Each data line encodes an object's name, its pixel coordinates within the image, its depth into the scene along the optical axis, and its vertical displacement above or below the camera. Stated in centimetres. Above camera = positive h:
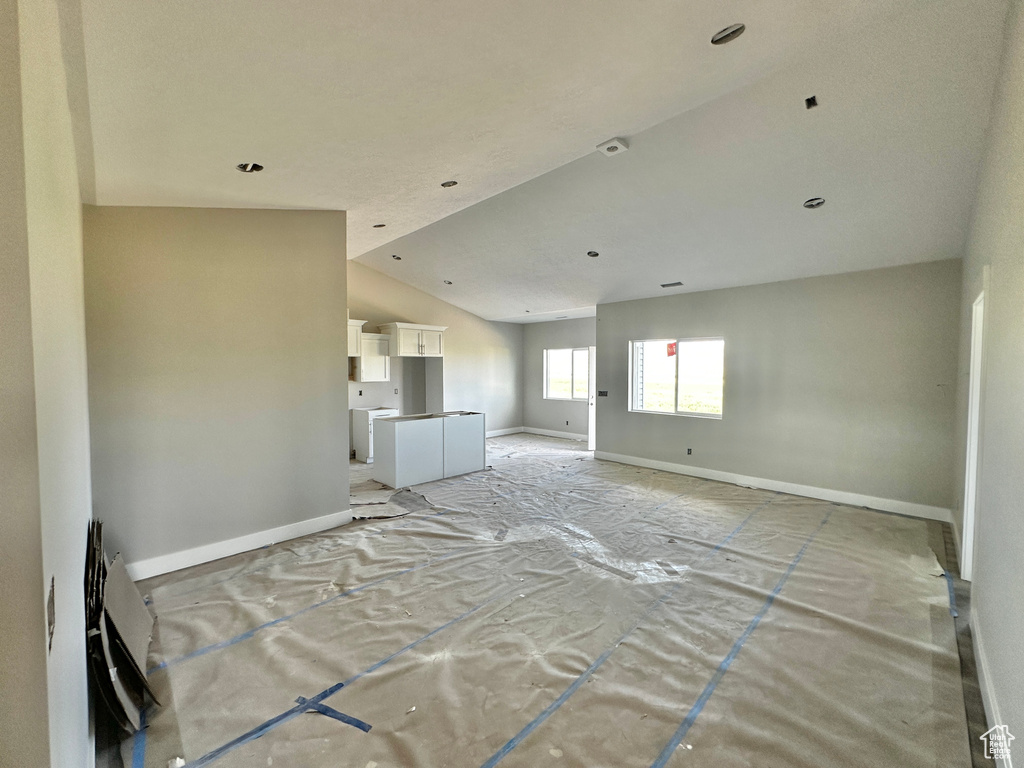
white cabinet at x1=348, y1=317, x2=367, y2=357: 709 +47
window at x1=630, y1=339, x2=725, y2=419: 617 -15
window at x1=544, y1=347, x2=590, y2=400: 943 -19
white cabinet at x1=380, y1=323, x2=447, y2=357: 766 +48
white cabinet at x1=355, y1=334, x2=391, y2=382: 742 +13
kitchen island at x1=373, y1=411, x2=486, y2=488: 561 -110
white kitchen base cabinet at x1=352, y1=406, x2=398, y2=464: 715 -108
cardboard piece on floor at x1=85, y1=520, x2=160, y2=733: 192 -135
